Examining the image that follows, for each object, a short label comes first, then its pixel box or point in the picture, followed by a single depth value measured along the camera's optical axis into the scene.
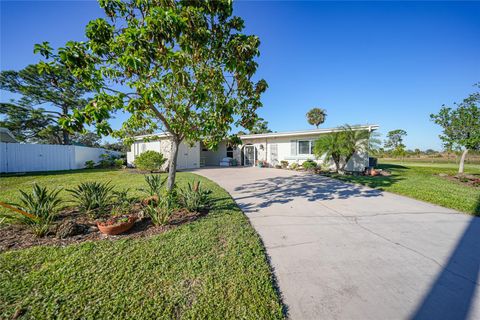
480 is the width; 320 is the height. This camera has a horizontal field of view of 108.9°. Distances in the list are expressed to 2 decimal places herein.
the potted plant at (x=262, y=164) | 16.05
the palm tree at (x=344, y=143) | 10.36
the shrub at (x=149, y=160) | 12.25
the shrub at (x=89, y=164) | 14.94
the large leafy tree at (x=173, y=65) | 2.85
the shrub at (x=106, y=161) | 15.77
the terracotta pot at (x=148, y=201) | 4.36
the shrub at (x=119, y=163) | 15.47
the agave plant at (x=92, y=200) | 4.04
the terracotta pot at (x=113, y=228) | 3.21
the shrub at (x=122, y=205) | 4.03
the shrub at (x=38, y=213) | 3.15
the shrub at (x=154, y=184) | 4.54
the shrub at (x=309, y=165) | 12.87
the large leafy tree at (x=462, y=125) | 10.02
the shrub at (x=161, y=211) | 3.62
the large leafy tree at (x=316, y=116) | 28.66
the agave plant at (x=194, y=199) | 4.36
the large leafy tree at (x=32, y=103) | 17.98
